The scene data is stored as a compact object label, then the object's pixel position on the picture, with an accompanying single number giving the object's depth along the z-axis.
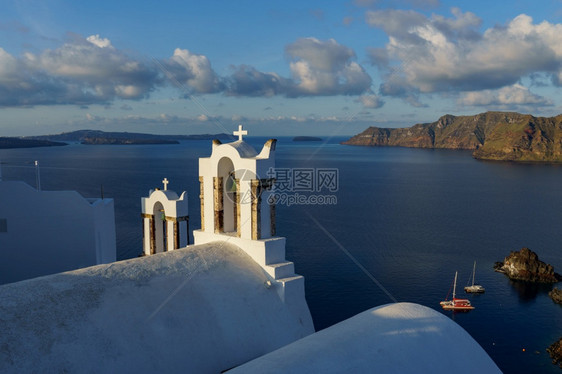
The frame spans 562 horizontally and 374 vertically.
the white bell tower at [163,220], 18.17
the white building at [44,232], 19.45
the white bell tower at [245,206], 14.16
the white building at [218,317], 8.66
